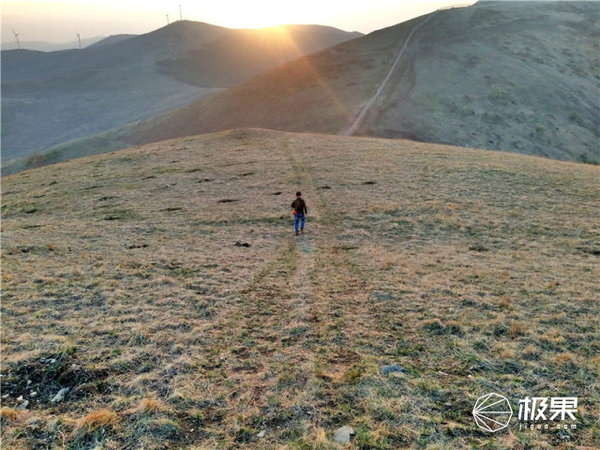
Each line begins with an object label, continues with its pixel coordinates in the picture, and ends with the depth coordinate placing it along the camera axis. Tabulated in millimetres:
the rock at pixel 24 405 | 8991
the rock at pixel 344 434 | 7715
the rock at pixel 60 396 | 9148
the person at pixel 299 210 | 21203
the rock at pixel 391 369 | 9672
